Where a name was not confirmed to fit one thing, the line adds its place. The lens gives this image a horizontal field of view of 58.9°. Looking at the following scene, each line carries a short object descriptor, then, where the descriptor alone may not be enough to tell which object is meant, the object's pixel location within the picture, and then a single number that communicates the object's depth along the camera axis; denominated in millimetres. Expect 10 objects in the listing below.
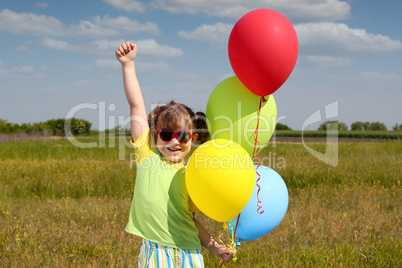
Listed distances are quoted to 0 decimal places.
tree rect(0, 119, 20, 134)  32781
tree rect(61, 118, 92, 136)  23312
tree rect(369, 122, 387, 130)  52156
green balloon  2408
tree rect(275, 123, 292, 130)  56356
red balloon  2270
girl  2236
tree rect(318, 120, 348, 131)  27628
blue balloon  2506
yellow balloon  2059
